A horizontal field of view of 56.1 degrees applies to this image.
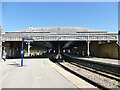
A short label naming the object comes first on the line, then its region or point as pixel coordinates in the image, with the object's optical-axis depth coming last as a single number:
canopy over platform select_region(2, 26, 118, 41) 27.42
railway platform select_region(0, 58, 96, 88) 6.28
